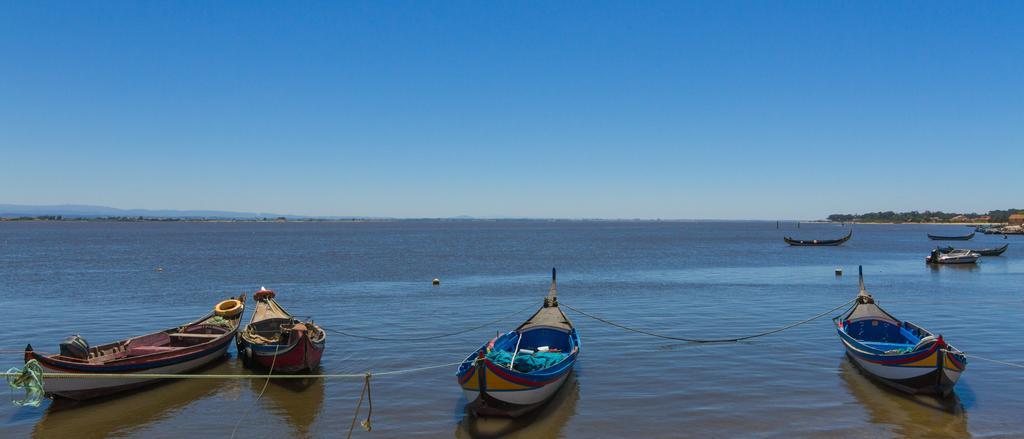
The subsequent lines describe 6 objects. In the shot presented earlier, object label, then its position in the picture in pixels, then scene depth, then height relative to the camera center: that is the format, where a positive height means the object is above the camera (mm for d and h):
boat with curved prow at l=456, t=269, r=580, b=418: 14844 -4001
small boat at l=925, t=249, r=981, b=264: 59625 -3587
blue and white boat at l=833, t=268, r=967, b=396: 16016 -3822
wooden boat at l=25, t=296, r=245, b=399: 16406 -4125
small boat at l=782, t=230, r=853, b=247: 97750 -3471
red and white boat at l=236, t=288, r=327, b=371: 19062 -4037
